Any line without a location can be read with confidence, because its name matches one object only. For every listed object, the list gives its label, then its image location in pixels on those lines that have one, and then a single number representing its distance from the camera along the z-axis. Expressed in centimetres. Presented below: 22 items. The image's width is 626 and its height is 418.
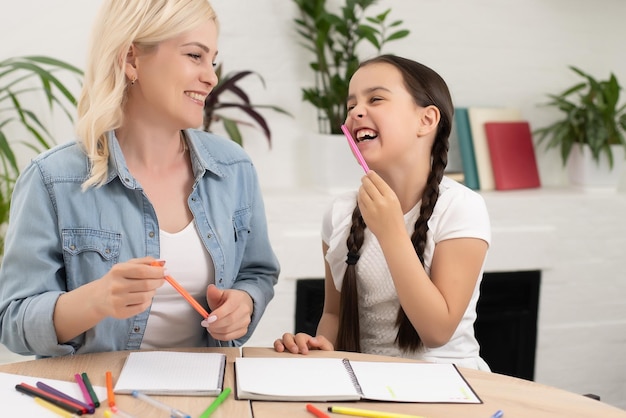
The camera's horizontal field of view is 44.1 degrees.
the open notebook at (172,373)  113
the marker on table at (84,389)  108
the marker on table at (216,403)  106
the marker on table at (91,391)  108
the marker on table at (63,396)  106
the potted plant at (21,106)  238
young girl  152
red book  288
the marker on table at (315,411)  106
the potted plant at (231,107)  251
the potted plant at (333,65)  257
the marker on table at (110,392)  107
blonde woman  138
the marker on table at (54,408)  104
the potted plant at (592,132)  285
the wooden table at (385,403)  109
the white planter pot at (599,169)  294
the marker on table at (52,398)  105
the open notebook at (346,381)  113
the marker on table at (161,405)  104
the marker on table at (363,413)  107
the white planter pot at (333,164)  259
